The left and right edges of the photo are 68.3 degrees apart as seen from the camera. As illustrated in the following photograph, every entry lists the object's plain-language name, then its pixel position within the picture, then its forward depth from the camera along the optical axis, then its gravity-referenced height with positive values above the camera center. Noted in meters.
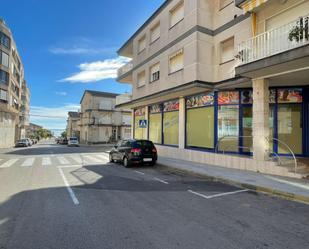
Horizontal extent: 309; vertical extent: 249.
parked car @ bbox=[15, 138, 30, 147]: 40.00 -1.64
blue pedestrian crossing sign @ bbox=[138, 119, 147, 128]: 17.38 +0.95
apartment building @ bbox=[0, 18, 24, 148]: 35.56 +8.24
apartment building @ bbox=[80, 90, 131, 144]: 49.84 +3.50
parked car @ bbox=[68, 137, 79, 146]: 42.54 -1.38
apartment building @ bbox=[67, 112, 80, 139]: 73.85 +3.75
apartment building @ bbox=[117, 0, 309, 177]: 9.78 +2.94
